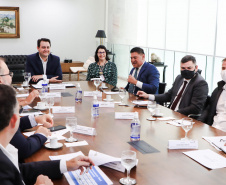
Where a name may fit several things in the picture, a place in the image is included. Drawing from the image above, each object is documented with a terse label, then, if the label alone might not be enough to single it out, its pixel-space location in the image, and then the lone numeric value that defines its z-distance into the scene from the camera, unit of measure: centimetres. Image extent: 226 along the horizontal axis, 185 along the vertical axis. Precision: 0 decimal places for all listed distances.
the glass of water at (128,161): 163
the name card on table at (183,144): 216
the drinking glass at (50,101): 299
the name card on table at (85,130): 243
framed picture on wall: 1040
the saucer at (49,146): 214
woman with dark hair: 531
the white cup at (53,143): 214
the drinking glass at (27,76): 460
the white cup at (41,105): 325
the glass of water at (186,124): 234
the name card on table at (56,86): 453
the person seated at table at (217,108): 349
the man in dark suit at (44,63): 538
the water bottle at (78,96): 363
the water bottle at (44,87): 404
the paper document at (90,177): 164
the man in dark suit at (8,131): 130
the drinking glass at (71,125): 223
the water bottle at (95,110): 299
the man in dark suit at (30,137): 199
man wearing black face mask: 370
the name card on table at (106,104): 341
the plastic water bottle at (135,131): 233
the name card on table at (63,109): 312
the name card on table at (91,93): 405
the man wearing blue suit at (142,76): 449
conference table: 173
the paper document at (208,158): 190
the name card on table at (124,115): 292
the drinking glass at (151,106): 296
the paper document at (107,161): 179
